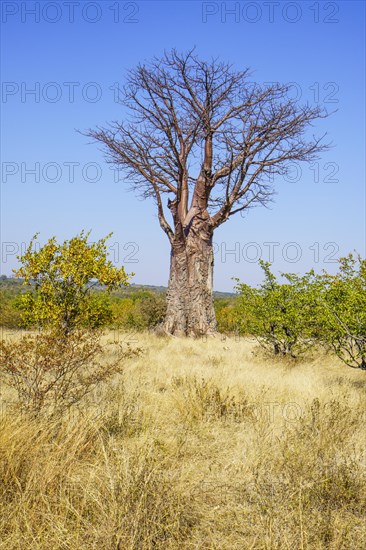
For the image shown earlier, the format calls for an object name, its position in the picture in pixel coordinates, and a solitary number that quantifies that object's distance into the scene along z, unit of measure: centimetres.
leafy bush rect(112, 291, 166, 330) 1706
